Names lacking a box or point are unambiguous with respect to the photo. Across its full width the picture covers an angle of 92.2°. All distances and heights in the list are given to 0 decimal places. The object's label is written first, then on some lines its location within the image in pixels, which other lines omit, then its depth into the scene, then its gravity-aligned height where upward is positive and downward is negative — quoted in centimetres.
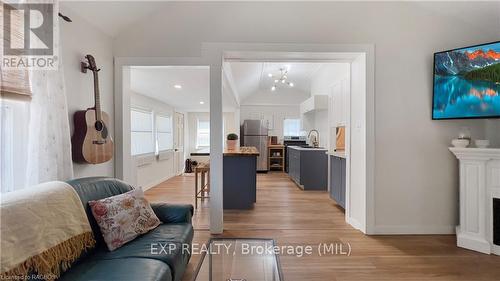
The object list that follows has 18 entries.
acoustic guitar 213 +4
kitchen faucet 663 -4
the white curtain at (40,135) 165 +2
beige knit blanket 112 -49
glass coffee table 159 -87
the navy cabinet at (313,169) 523 -69
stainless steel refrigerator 780 +9
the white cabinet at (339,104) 366 +57
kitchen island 384 -73
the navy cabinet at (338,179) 373 -68
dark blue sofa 136 -75
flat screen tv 248 +59
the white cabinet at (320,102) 565 +84
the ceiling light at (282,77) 623 +174
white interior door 716 -18
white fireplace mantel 240 -59
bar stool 409 -66
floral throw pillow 169 -59
